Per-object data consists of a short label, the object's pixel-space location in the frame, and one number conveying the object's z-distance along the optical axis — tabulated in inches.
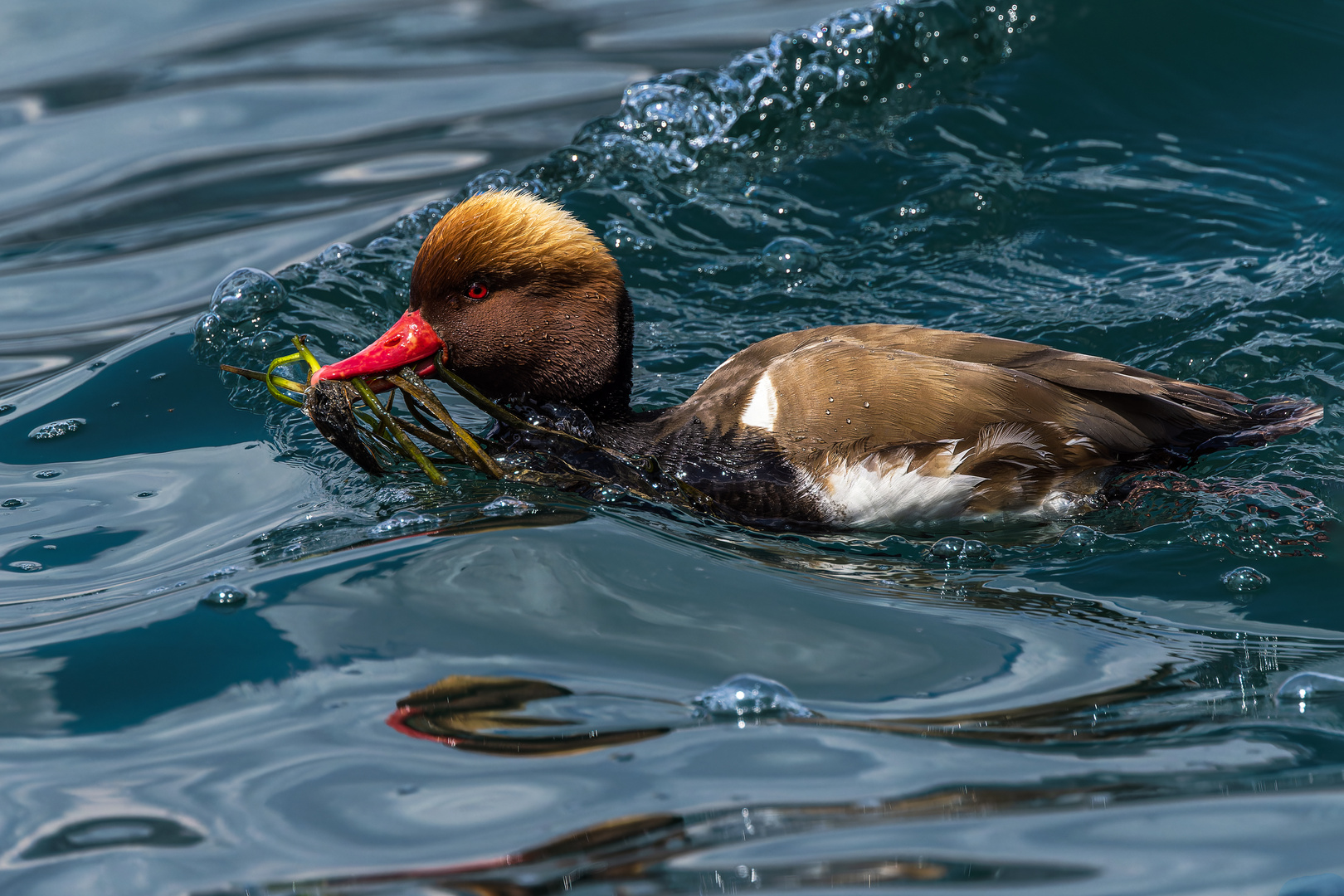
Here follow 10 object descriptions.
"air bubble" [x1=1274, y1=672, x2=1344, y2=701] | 252.4
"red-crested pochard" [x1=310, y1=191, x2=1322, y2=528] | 318.0
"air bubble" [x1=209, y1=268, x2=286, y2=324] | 453.4
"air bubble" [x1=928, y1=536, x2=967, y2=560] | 319.6
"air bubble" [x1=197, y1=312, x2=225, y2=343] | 449.7
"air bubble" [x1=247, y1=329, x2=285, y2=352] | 444.5
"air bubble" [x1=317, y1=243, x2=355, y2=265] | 503.5
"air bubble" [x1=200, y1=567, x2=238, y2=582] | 308.3
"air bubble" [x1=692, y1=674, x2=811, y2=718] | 248.1
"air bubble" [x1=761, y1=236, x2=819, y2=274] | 493.4
